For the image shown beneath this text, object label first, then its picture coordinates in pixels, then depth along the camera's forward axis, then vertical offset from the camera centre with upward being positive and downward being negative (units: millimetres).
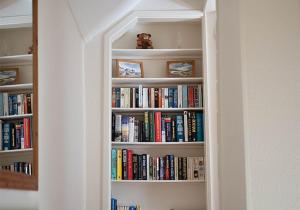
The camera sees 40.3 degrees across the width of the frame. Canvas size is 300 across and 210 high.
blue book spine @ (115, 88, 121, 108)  3594 +161
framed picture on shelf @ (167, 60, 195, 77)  3711 +432
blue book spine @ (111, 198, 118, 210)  3484 -747
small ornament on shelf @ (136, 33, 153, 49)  3668 +673
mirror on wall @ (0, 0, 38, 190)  1374 +86
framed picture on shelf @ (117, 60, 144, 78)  3639 +424
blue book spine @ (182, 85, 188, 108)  3617 +173
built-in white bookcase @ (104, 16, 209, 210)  3643 +312
